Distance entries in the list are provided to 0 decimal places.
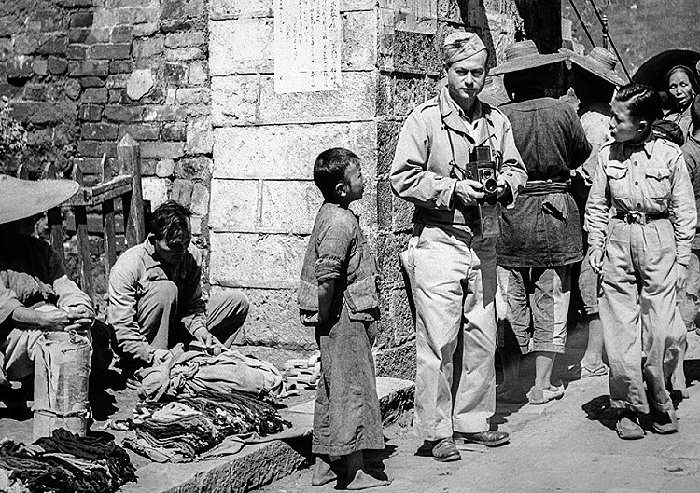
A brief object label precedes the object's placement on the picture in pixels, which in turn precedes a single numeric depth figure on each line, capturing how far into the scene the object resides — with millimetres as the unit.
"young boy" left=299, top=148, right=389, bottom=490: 5043
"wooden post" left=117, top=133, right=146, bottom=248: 7570
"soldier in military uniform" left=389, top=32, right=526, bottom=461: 5504
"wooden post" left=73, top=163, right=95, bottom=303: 7107
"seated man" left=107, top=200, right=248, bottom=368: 6121
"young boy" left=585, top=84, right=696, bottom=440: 5684
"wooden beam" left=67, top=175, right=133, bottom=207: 7070
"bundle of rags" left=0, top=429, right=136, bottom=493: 4336
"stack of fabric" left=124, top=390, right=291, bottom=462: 5020
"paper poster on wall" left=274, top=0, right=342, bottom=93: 6746
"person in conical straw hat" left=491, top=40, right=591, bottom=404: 6793
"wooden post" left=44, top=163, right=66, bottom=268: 6807
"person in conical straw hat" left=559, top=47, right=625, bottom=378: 7406
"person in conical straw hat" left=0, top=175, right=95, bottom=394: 5324
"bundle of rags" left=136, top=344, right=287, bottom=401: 5590
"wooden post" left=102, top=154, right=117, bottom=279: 7297
